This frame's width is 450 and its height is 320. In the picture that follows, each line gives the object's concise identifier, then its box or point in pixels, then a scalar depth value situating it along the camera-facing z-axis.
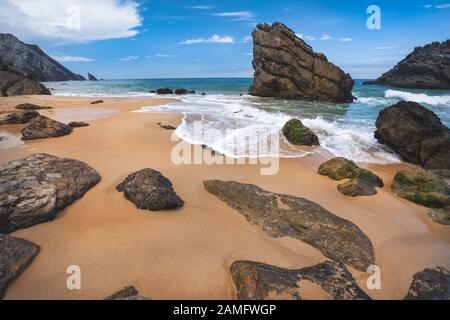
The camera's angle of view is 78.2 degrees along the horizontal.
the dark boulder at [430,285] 3.11
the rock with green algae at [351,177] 5.82
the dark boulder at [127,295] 2.70
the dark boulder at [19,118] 10.07
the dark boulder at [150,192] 4.44
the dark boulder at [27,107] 14.55
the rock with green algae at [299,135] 9.34
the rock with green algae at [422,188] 5.53
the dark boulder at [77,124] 9.85
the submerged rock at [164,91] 40.09
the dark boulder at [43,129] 8.03
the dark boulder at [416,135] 8.36
